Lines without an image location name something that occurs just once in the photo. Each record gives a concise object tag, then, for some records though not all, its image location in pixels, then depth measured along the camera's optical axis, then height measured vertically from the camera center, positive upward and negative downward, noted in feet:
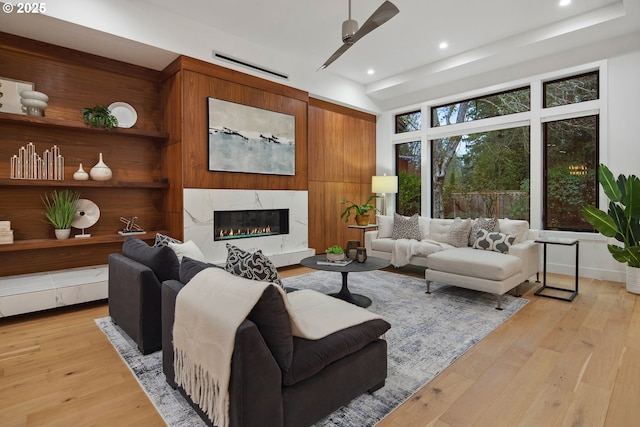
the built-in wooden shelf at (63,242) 11.55 -1.20
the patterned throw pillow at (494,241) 13.42 -1.38
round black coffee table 11.12 -1.97
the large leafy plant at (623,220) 12.66 -0.51
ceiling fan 9.20 +5.38
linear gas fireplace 15.96 -0.75
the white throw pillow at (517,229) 13.89 -0.90
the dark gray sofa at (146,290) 8.13 -2.01
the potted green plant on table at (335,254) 11.73 -1.61
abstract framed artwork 15.33 +3.40
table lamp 21.21 +1.50
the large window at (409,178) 22.48 +2.05
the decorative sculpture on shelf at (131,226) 14.46 -0.75
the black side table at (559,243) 12.53 -1.51
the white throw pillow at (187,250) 9.43 -1.19
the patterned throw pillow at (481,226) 14.57 -0.81
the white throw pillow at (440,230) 16.10 -1.08
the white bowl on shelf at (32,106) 12.10 +3.76
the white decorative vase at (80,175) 13.14 +1.34
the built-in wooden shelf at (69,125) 11.63 +3.20
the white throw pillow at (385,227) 17.92 -1.02
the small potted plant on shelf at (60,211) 12.84 -0.06
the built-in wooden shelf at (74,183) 11.66 +1.00
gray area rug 6.23 -3.56
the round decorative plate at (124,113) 14.58 +4.19
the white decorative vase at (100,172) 13.60 +1.50
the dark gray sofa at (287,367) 4.63 -2.51
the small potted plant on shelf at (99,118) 13.12 +3.61
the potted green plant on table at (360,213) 20.34 -0.31
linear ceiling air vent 15.06 +6.87
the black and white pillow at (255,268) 6.13 -1.09
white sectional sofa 11.88 -1.77
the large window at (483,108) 17.84 +5.72
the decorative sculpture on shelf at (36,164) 12.35 +1.71
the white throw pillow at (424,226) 17.06 -0.94
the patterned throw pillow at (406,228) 16.87 -1.02
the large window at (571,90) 15.65 +5.63
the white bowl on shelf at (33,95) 12.05 +4.14
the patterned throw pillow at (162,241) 9.51 -0.91
